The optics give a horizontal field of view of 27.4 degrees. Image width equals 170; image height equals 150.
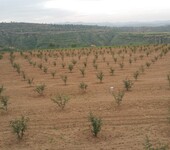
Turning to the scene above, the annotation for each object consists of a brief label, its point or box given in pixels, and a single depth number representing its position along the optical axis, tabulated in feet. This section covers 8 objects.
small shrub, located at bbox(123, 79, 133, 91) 65.42
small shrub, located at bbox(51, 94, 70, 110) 53.89
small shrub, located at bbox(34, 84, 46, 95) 65.00
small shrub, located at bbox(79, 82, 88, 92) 66.33
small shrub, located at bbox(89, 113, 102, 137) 40.68
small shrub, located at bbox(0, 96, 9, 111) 53.78
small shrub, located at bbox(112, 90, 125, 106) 54.06
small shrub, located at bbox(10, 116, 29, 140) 40.50
